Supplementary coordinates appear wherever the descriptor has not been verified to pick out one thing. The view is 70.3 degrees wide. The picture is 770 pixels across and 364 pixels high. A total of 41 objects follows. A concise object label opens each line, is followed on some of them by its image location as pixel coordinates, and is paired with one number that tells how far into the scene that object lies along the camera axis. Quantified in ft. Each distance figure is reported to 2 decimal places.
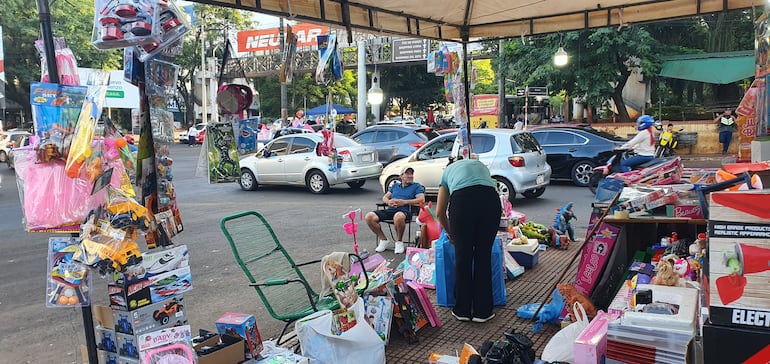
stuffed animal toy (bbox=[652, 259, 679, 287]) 11.10
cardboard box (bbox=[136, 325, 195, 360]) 9.23
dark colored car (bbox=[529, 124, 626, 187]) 41.73
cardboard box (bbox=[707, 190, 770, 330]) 7.20
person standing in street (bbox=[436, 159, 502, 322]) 14.65
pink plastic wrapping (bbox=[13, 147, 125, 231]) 9.14
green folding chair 13.17
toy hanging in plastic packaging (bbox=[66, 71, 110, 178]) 8.87
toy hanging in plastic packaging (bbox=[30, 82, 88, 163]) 9.07
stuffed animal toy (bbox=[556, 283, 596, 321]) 13.55
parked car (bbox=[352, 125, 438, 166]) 48.65
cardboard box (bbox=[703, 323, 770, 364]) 7.11
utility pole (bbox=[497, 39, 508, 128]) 64.80
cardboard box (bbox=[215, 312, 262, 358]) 11.27
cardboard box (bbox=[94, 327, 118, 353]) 9.75
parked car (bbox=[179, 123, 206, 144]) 116.85
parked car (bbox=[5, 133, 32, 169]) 63.56
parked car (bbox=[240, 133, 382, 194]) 42.42
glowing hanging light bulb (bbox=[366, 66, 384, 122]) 59.21
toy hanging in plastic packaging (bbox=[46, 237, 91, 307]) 8.98
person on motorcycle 31.91
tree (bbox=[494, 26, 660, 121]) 58.03
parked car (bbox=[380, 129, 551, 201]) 34.19
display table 14.70
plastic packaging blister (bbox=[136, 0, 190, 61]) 9.30
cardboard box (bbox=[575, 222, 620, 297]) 14.62
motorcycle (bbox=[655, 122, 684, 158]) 45.01
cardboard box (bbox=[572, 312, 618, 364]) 9.86
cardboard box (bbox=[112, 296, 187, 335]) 9.34
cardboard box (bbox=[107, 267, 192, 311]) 9.27
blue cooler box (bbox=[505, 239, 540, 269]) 20.53
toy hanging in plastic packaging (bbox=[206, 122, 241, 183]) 11.48
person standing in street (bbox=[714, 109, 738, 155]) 54.34
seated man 23.59
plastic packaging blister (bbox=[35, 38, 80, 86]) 9.59
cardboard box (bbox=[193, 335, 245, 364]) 10.42
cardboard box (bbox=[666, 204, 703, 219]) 13.14
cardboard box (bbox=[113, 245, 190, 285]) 9.23
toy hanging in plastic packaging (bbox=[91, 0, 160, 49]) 8.86
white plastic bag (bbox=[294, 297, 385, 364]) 11.11
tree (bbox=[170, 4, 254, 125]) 115.03
